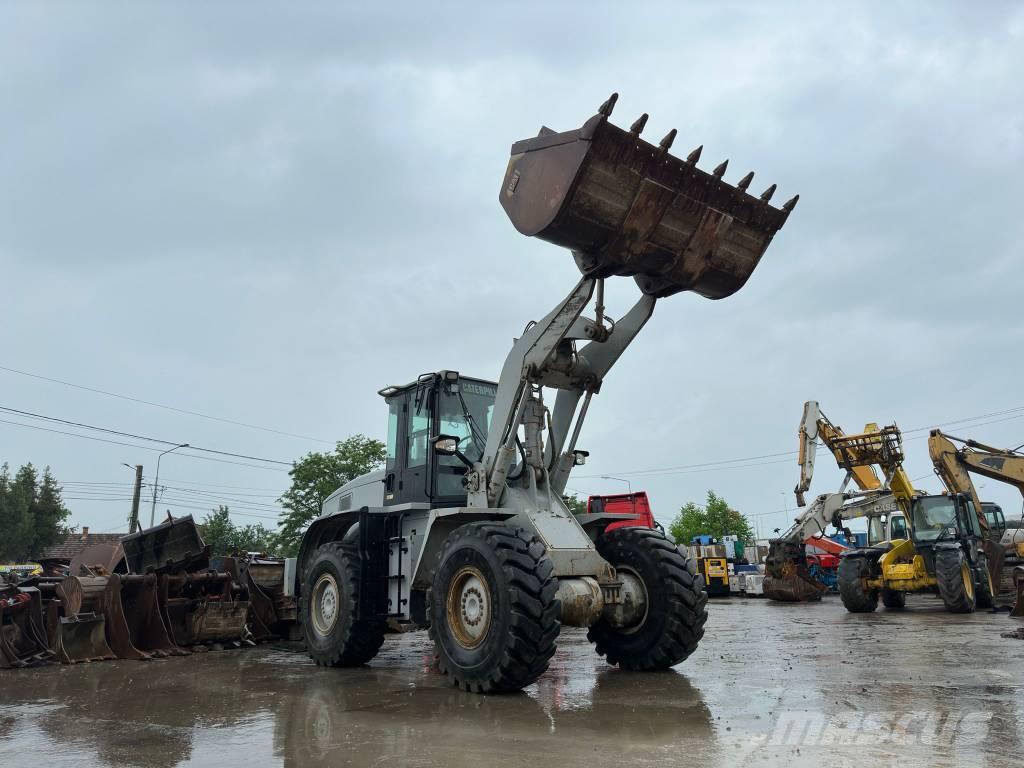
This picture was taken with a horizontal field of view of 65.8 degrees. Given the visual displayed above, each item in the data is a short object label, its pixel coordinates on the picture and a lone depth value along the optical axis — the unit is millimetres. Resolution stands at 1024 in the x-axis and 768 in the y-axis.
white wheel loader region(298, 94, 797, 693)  6734
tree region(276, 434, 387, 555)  45656
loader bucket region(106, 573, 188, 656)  10688
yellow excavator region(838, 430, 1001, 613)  16484
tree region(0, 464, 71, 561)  48531
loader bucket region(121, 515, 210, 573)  11664
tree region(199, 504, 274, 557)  62375
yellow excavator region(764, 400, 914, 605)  19250
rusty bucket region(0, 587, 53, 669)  9898
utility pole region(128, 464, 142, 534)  32578
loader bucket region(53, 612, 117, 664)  10016
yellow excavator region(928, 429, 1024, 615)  19859
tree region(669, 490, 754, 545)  71875
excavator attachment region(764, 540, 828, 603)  22531
